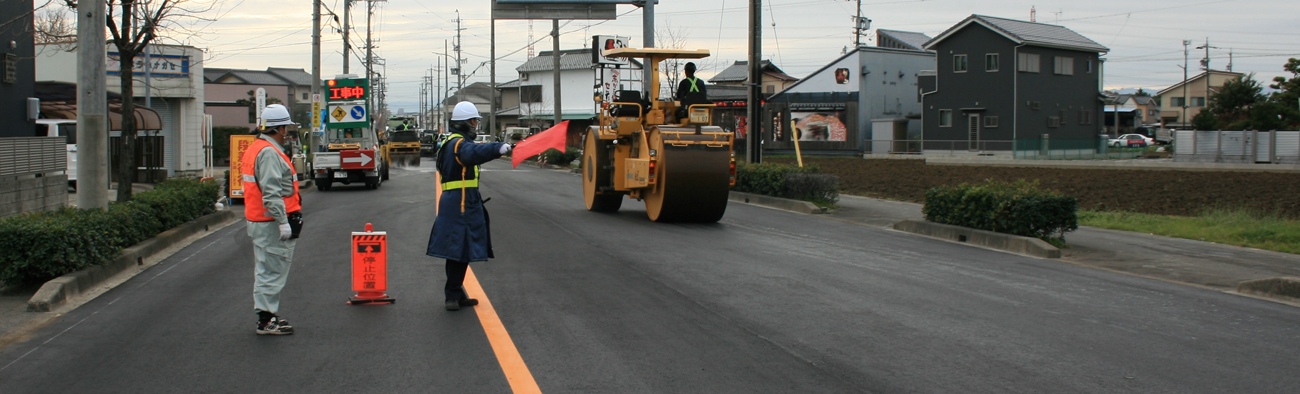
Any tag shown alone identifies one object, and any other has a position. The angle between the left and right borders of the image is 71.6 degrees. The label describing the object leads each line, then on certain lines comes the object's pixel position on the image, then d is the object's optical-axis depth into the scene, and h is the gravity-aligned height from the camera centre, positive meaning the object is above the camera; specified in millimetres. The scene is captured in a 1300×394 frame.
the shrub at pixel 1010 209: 11648 -524
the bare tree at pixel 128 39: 13664 +1982
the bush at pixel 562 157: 40794 +545
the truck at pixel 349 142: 25188 +795
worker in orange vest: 6286 -360
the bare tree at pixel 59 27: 22606 +3850
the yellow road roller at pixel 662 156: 13867 +207
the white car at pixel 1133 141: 55544 +1878
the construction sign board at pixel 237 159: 17672 +174
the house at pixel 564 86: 75688 +7116
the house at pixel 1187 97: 85125 +7143
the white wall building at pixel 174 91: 31172 +2703
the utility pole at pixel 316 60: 29494 +3564
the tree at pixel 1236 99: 46719 +3761
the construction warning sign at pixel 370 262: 7348 -767
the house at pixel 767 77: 72938 +7650
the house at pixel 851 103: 52562 +4025
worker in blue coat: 7043 -336
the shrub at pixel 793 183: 18062 -271
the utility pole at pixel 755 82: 21750 +2124
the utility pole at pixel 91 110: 10617 +683
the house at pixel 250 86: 76312 +7086
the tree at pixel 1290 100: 40031 +3187
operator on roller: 14688 +1282
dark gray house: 45031 +4301
